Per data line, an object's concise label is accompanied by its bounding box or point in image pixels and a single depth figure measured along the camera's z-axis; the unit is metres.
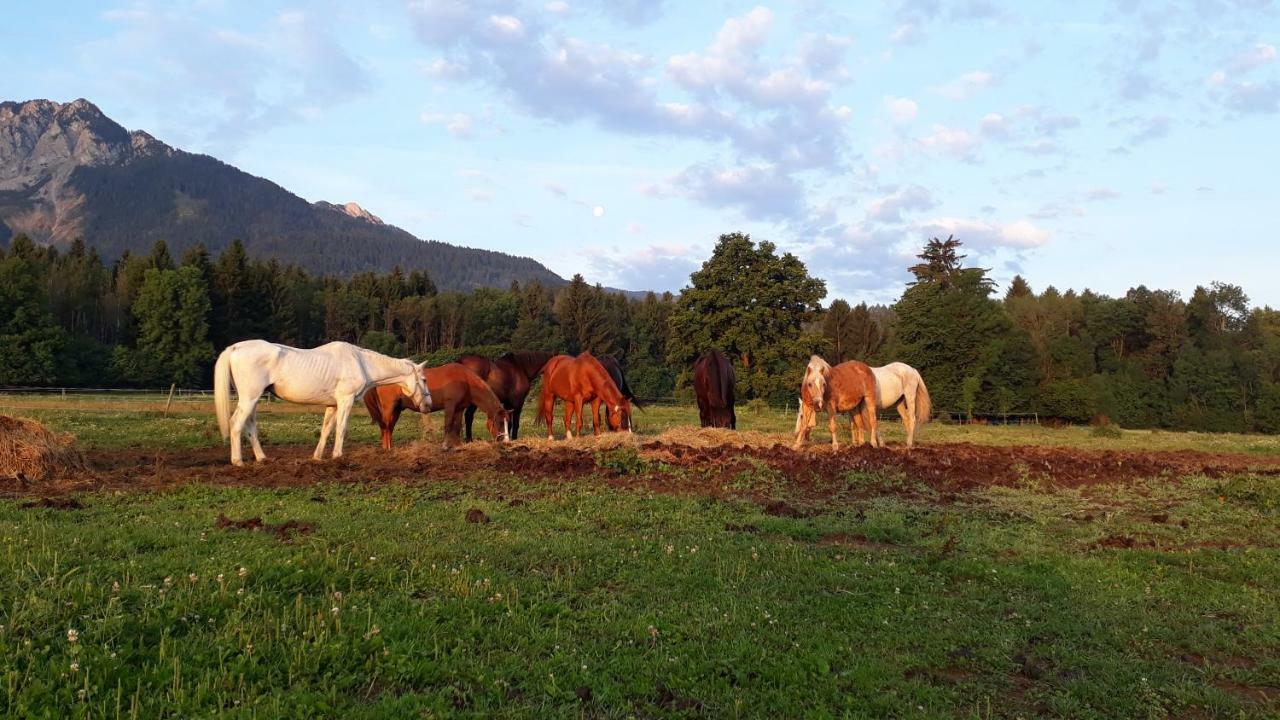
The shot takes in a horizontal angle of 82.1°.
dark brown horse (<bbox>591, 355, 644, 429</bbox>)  18.86
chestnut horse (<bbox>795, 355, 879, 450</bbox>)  16.77
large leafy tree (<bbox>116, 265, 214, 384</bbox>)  65.50
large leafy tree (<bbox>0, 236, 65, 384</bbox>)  56.41
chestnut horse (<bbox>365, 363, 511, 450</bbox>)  16.08
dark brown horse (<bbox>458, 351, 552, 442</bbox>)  18.73
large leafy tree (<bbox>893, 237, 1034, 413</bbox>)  54.56
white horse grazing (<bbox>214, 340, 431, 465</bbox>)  13.37
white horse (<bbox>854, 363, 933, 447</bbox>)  18.56
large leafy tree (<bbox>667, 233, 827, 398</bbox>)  45.00
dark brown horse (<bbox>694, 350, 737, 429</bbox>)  21.17
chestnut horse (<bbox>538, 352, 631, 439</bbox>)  18.23
